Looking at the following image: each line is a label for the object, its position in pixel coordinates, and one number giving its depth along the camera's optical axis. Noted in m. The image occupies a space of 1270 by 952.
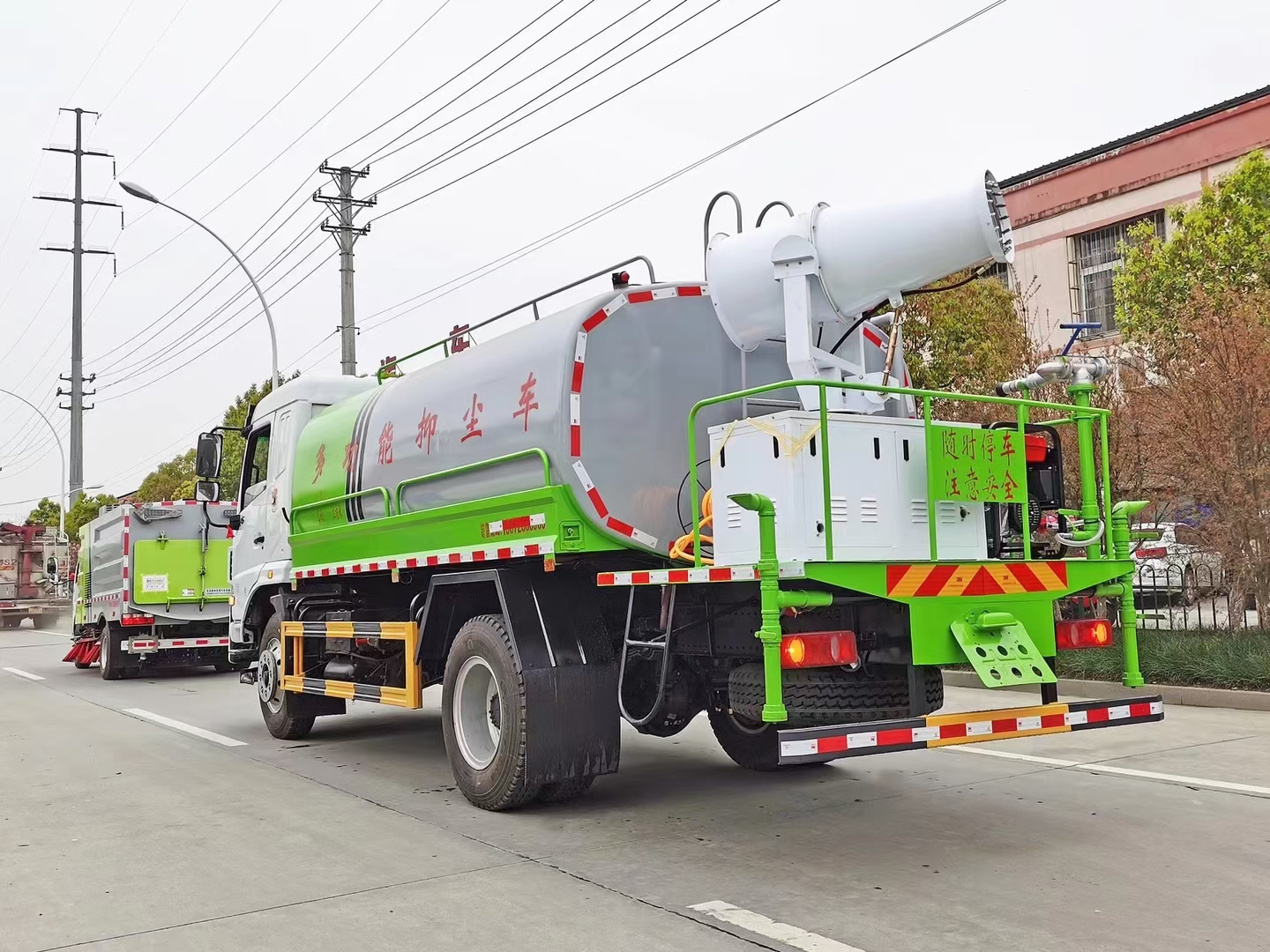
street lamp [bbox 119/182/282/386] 21.78
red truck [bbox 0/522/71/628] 36.31
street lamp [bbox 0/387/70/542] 49.09
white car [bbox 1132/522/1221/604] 13.23
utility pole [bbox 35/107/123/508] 48.19
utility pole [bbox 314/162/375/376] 22.89
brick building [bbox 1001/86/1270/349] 25.55
